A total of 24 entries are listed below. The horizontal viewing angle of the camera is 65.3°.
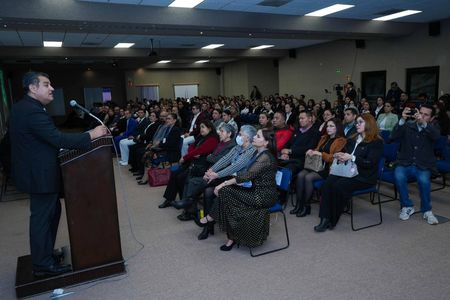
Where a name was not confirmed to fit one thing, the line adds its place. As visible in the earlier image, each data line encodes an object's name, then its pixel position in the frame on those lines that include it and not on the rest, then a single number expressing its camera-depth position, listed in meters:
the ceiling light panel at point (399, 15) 8.42
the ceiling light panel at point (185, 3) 6.94
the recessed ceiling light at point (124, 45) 12.22
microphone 2.71
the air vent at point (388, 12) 8.27
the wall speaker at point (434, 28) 9.51
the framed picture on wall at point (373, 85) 11.49
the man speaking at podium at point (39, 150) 2.53
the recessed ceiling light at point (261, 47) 14.33
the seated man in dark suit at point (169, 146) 5.84
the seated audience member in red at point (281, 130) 4.96
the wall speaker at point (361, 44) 11.77
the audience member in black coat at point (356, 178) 3.65
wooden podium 2.68
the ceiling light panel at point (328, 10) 7.75
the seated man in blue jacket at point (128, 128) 8.09
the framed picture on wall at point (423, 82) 9.92
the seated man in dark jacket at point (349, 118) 4.96
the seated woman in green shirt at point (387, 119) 6.87
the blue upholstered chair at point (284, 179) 3.58
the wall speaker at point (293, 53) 15.42
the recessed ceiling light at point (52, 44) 11.23
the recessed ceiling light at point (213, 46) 13.38
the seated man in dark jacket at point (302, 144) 4.56
